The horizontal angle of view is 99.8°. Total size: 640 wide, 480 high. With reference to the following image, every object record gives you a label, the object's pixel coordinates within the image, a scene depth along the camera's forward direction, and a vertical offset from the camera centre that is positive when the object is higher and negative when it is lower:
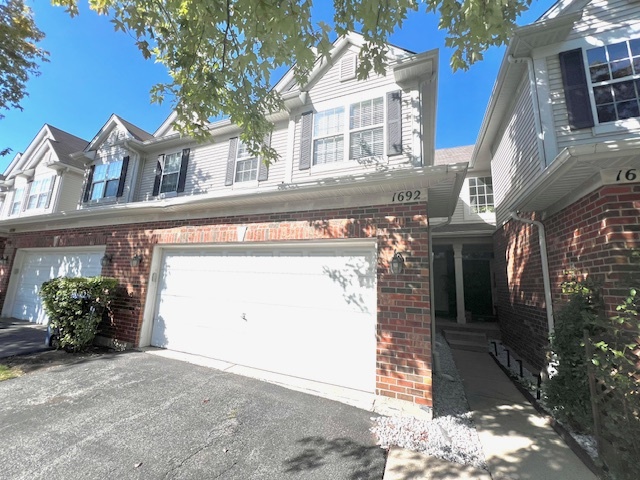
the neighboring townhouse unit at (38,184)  8.75 +4.06
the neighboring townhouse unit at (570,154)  3.37 +2.48
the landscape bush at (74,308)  5.49 -0.70
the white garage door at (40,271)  7.30 +0.04
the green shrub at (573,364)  3.16 -0.87
